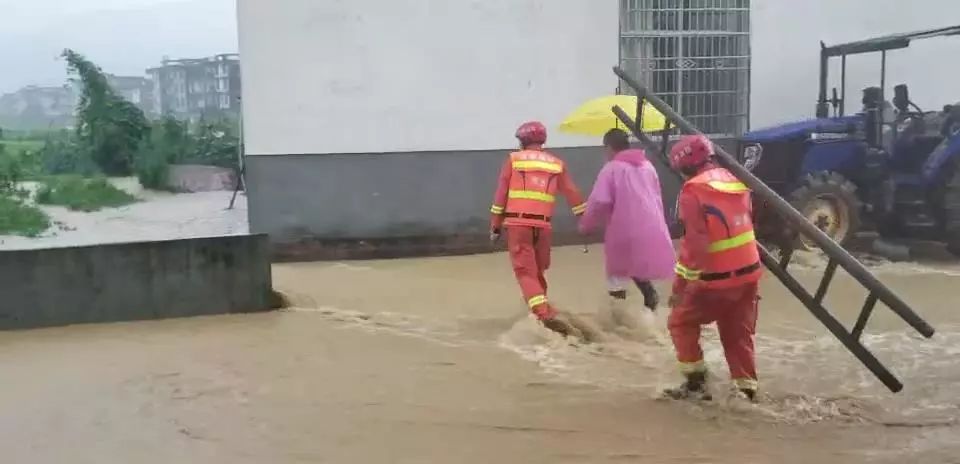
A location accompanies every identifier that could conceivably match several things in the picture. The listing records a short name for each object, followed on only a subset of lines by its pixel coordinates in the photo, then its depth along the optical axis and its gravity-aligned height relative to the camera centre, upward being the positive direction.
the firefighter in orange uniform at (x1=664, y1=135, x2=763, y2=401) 5.17 -0.68
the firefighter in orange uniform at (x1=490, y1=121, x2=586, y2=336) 7.14 -0.51
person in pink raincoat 7.02 -0.55
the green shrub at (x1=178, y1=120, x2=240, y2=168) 12.91 +0.02
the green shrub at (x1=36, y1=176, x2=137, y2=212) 10.63 -0.52
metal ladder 4.95 -0.81
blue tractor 10.23 -0.35
